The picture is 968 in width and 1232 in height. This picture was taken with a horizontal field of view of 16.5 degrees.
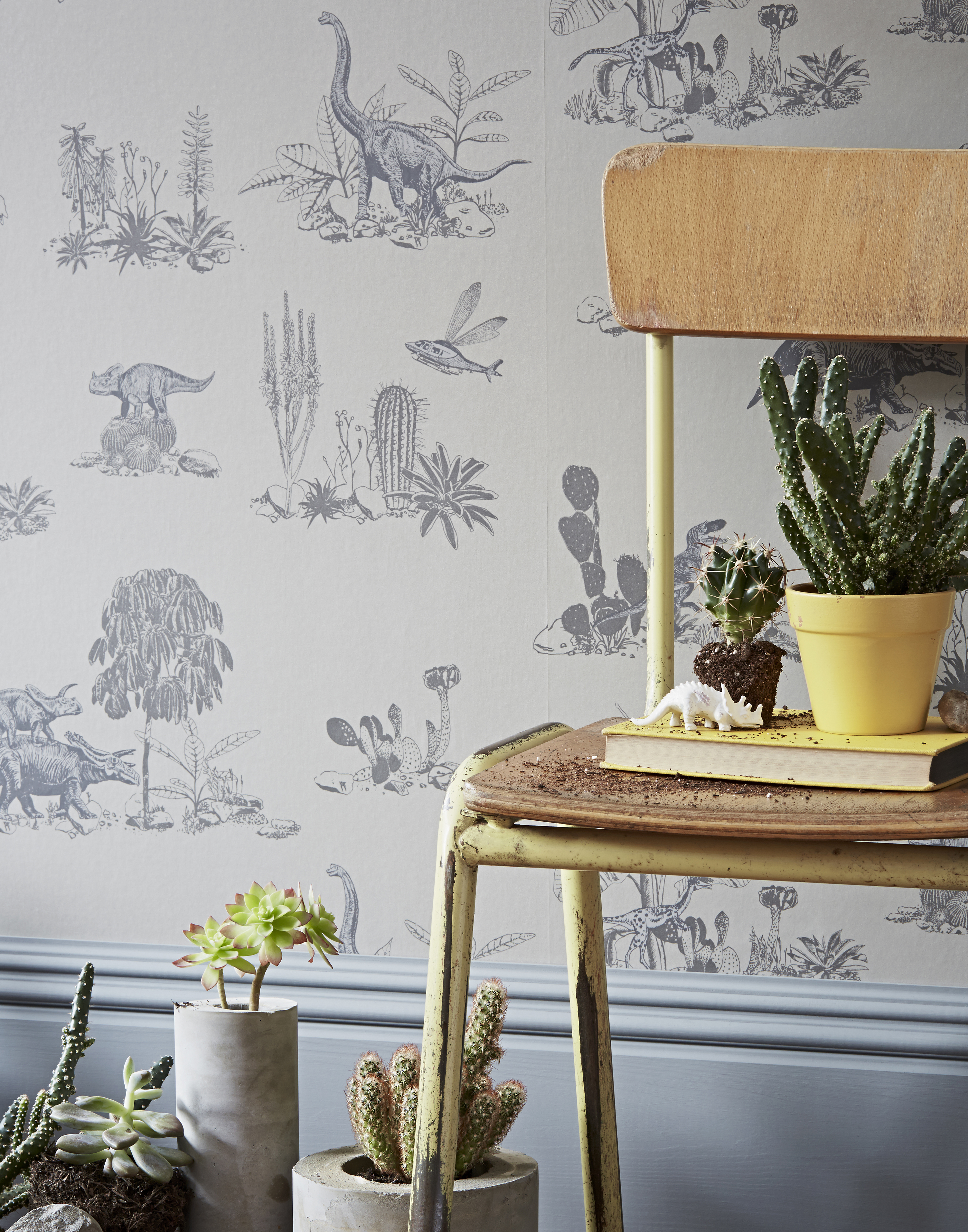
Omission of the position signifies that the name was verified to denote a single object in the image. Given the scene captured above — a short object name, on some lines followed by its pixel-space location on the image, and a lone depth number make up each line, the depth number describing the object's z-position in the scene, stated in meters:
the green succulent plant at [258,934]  2.44
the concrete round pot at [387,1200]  2.34
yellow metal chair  2.34
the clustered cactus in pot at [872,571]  2.17
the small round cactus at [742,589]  2.21
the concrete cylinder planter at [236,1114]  2.44
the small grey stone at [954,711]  2.18
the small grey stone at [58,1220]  2.36
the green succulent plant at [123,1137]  2.43
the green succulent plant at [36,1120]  2.45
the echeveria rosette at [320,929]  2.46
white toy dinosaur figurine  2.18
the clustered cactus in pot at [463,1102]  2.36
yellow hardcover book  2.11
